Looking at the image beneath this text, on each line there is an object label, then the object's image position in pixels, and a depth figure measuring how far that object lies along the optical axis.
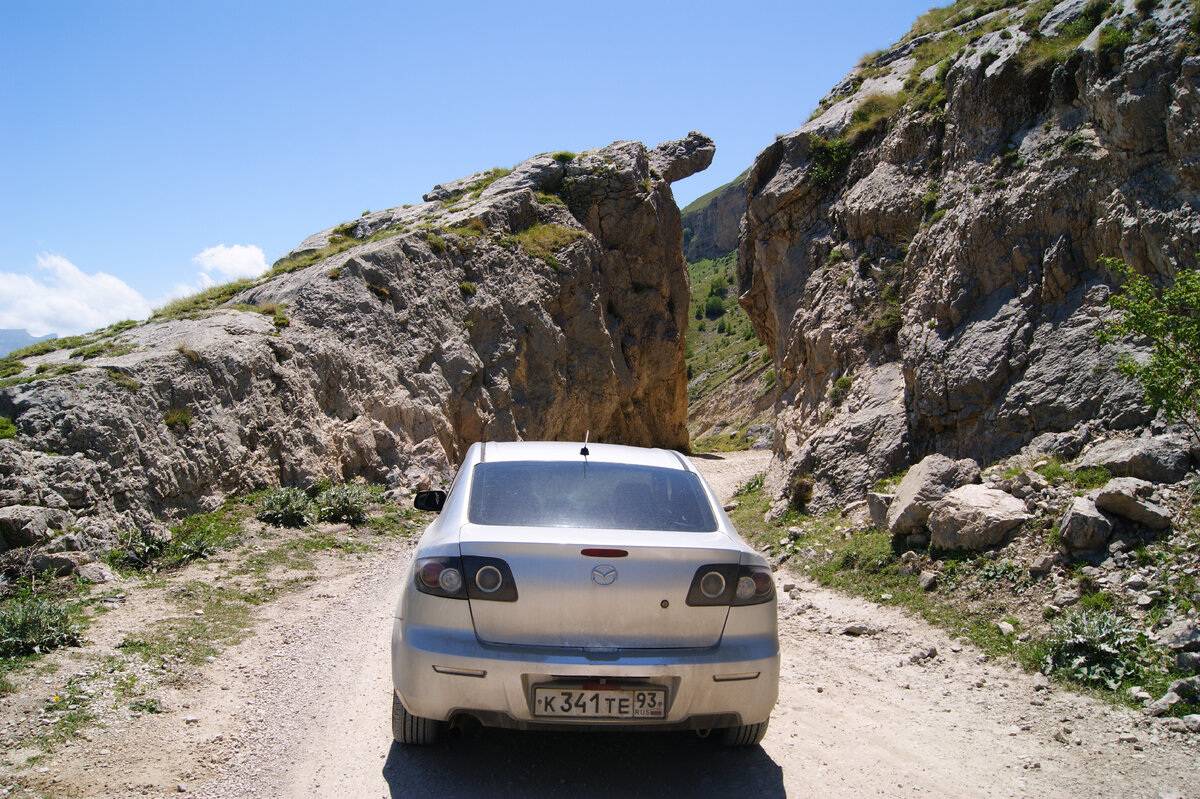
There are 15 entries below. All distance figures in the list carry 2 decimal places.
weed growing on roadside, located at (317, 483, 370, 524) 12.41
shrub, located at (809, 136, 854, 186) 15.95
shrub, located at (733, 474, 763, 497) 15.91
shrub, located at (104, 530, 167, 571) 8.48
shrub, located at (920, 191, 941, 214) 12.83
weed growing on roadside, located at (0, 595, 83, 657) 5.33
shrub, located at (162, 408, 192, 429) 11.50
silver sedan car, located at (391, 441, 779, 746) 3.50
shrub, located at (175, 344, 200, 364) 12.48
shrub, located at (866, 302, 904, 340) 12.89
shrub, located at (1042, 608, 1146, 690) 5.02
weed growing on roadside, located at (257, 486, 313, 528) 11.57
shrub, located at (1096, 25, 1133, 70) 9.34
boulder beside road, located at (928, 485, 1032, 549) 7.15
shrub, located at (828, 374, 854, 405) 13.35
